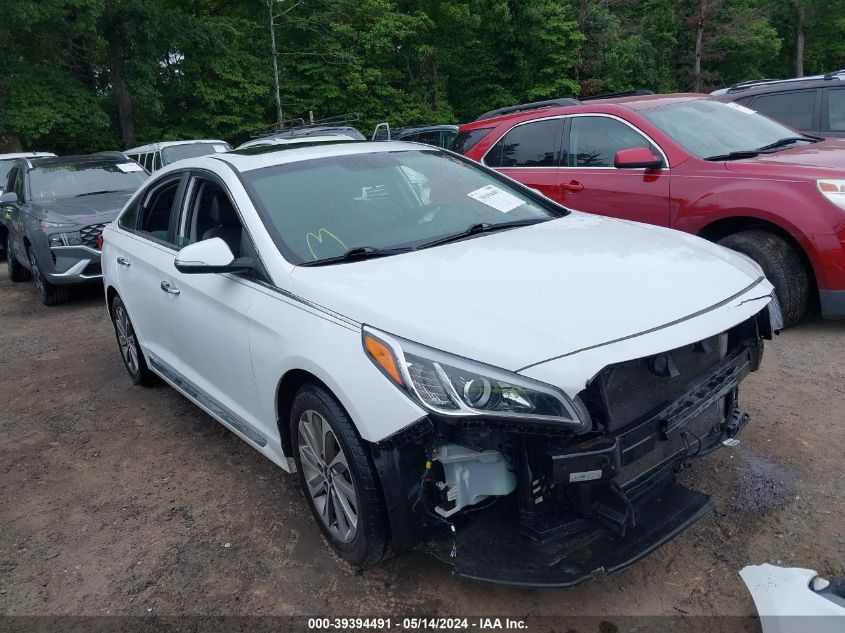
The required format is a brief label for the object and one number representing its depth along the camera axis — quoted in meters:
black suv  7.28
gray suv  7.81
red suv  4.75
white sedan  2.25
